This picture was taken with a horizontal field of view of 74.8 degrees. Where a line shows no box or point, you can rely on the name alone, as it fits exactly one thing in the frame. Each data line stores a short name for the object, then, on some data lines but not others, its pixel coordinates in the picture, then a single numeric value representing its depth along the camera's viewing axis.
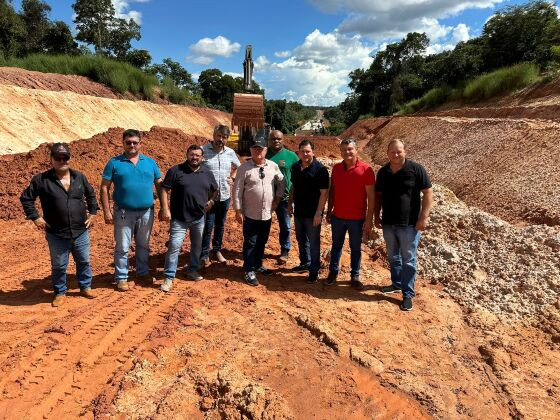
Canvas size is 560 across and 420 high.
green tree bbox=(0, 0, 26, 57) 25.94
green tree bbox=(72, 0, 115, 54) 34.53
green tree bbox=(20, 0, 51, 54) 31.70
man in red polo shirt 4.22
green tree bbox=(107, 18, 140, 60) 36.75
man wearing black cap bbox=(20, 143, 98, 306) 3.74
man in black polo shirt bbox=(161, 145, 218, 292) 4.26
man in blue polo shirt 4.05
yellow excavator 14.18
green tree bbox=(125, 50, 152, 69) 36.47
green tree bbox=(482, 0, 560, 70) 18.88
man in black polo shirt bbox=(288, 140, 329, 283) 4.47
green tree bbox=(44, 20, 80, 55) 32.44
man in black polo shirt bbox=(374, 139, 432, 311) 3.97
